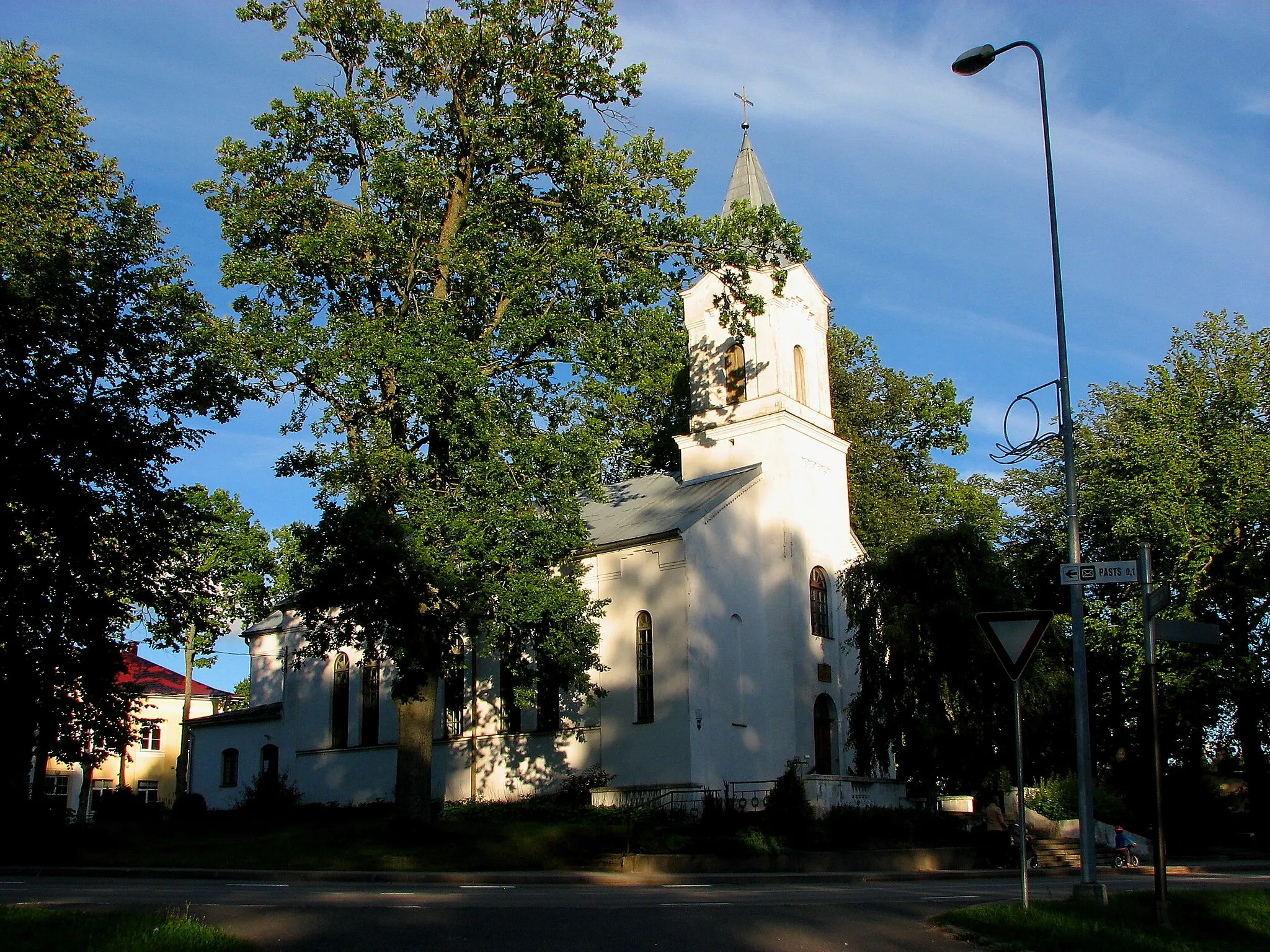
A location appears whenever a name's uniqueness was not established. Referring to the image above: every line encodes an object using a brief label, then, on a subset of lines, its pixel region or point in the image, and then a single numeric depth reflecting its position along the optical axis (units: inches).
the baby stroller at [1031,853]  1018.7
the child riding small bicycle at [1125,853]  1111.6
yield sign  464.1
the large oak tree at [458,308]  928.9
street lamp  525.7
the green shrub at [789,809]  969.5
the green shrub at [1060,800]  1291.8
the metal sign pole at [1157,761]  432.8
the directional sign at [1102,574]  516.4
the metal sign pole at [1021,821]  450.9
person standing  1025.5
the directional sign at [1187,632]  456.8
